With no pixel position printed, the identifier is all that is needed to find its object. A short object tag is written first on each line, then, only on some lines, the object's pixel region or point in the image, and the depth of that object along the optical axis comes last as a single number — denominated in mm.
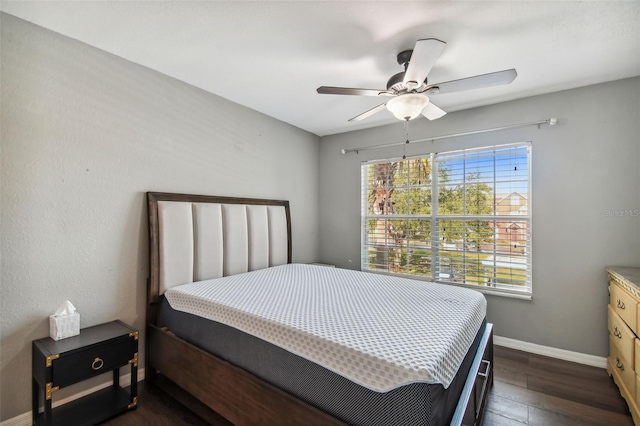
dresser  1779
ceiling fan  1685
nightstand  1624
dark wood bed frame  1377
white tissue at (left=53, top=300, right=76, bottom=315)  1835
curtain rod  2676
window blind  2879
